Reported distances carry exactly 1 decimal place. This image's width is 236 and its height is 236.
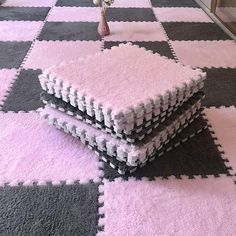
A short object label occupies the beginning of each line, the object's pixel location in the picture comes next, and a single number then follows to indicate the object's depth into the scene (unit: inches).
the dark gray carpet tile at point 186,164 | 41.3
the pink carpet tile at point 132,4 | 100.1
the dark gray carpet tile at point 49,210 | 34.3
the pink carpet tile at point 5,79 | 57.1
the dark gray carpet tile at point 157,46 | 72.6
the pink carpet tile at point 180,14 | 90.8
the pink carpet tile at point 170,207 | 34.6
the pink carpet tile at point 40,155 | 40.9
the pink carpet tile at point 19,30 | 78.7
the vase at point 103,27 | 78.8
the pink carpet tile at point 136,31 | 79.6
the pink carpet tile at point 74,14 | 90.0
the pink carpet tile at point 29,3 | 98.8
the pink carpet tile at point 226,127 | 45.2
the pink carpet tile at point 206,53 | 69.1
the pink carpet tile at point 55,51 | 67.7
